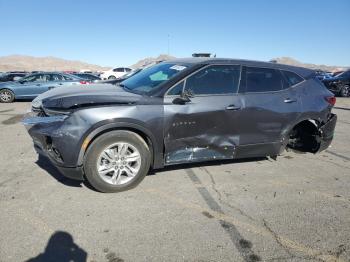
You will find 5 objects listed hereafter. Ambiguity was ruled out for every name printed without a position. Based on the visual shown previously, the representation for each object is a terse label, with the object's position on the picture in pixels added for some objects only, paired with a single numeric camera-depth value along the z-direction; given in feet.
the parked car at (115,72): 115.29
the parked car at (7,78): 64.58
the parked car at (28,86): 49.08
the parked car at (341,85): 66.95
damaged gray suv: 14.20
